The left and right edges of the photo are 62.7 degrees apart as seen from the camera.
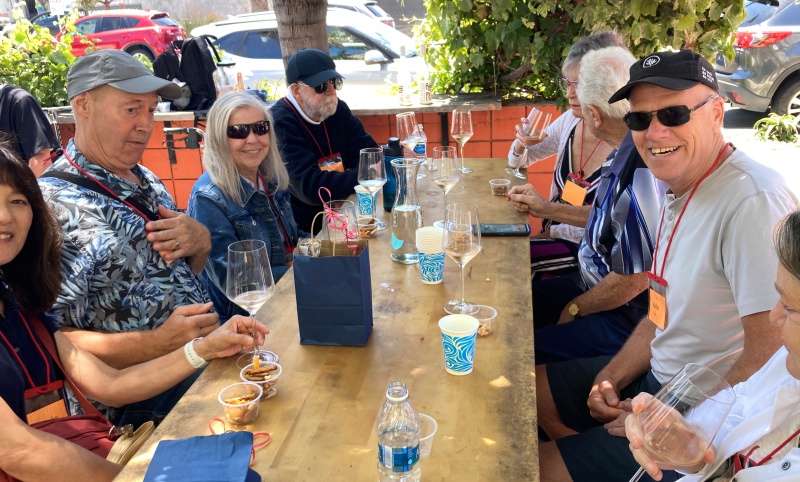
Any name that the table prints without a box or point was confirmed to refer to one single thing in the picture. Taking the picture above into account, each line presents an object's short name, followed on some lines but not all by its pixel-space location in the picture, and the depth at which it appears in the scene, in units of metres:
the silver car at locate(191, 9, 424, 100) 8.98
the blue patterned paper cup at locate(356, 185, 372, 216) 3.30
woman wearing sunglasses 3.06
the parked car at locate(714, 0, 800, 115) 8.17
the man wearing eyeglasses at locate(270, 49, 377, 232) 4.05
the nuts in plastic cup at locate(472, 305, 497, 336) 2.09
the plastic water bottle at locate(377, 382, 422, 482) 1.41
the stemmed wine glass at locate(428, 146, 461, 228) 3.20
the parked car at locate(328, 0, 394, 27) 12.54
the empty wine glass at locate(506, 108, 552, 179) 3.85
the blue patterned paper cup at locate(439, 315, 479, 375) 1.83
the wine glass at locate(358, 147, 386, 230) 3.21
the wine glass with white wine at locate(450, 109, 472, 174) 3.87
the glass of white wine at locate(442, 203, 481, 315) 2.15
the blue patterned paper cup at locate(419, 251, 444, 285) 2.46
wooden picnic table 1.53
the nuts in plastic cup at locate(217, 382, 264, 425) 1.67
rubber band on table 1.60
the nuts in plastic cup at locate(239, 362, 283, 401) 1.81
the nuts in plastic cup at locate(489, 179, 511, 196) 3.62
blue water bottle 3.38
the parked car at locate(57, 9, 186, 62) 14.99
